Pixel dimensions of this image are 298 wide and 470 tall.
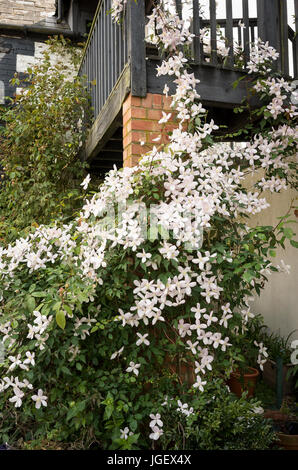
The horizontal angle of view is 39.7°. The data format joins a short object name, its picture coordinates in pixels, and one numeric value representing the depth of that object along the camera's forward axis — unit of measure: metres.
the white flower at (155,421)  2.29
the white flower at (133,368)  2.37
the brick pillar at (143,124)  2.85
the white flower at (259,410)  2.71
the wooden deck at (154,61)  2.85
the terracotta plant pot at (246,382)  3.45
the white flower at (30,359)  2.20
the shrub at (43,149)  4.60
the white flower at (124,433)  2.29
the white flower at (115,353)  2.39
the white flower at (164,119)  2.67
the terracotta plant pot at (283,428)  2.67
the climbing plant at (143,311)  2.29
